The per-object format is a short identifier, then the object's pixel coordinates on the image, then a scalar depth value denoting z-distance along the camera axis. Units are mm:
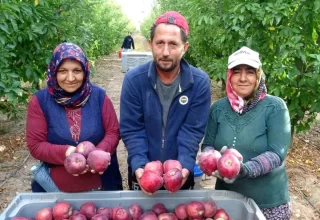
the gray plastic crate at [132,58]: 13566
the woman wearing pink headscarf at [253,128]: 2068
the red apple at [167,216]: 1888
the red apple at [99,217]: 1860
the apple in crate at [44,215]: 1895
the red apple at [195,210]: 1892
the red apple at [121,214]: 1892
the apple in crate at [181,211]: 1945
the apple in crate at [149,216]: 1874
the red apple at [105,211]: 1938
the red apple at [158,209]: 1949
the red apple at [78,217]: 1874
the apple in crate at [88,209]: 1925
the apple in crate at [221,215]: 1905
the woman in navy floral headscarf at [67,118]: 2188
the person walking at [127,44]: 22933
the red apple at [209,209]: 1912
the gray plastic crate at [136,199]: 2006
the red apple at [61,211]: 1897
